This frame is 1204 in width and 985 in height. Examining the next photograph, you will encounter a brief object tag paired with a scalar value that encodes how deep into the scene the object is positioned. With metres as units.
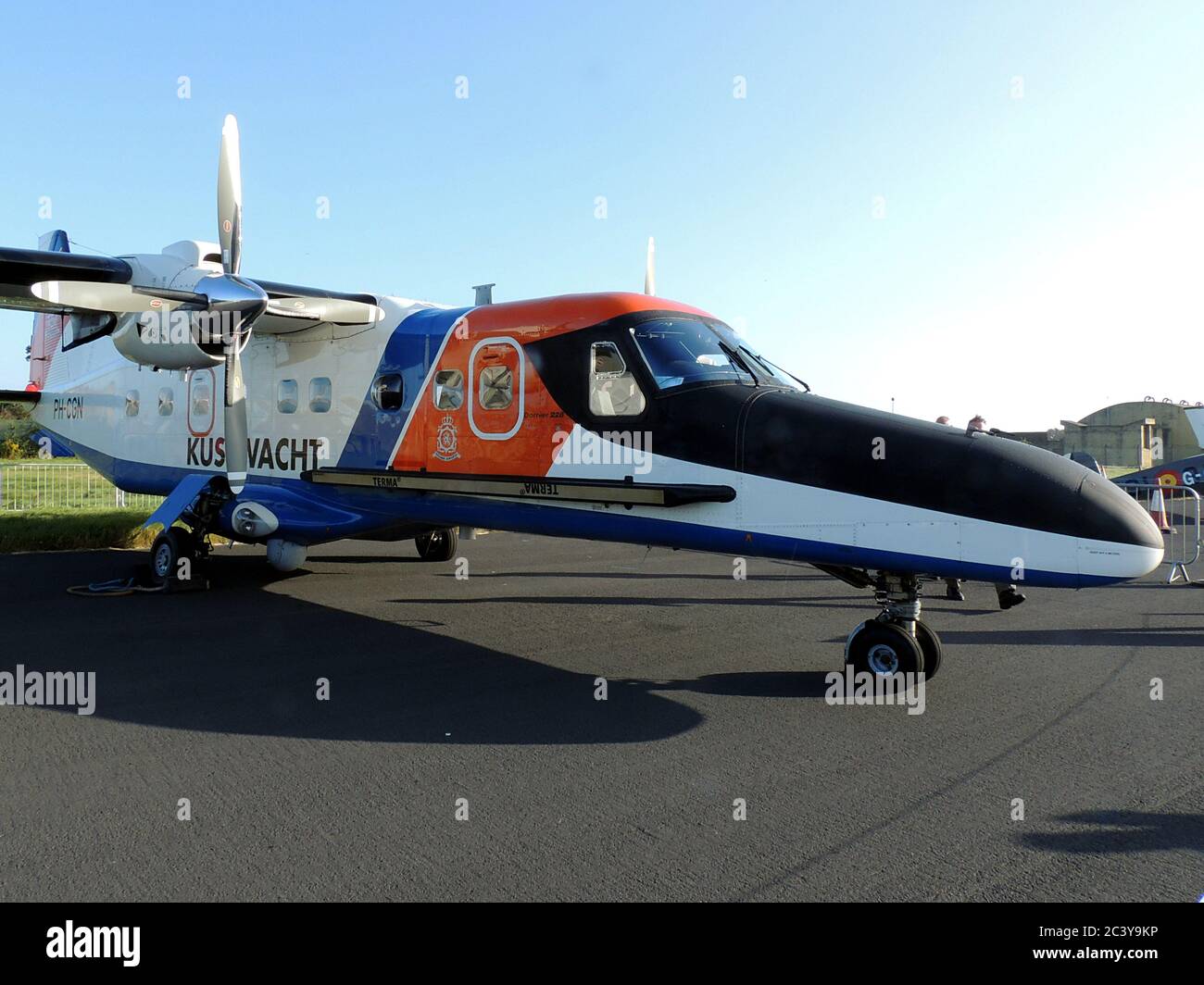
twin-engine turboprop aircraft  5.39
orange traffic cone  12.77
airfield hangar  50.03
